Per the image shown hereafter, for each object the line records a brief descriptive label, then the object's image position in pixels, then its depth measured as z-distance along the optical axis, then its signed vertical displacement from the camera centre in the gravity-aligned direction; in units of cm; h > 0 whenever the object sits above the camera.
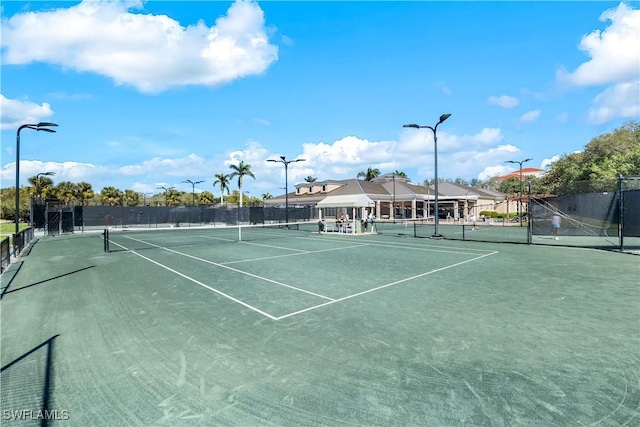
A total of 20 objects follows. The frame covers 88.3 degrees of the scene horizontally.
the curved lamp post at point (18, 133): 1917 +473
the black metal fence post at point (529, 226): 2002 -103
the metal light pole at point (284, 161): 3712 +565
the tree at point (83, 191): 7319 +465
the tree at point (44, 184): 6431 +550
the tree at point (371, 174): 9489 +1056
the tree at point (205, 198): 9835 +389
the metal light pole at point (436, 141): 2159 +482
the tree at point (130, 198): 8361 +338
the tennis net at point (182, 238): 2117 -220
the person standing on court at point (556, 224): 2019 -90
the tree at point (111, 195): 7894 +396
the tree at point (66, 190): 6882 +443
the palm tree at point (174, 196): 9246 +426
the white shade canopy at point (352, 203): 3216 +73
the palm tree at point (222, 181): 9300 +843
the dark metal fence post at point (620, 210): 1562 -6
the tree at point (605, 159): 3106 +605
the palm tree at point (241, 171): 7719 +932
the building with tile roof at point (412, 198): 5959 +221
